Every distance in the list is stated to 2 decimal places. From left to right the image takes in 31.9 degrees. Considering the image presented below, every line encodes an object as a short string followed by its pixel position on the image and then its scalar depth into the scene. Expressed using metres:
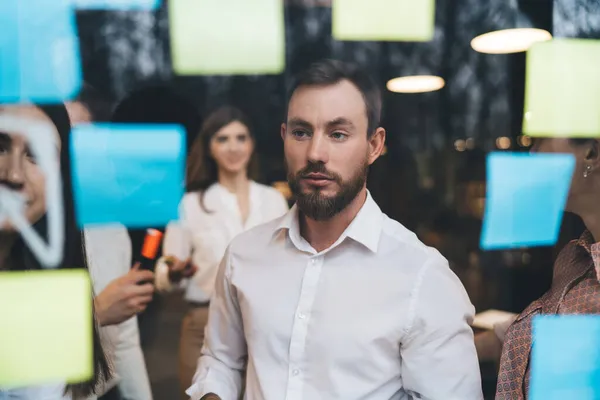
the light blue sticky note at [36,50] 0.75
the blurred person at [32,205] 0.73
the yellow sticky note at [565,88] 0.74
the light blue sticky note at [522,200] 0.75
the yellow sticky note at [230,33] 0.79
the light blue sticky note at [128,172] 0.79
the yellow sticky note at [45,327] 0.74
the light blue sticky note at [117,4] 0.78
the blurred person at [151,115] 0.81
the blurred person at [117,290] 0.78
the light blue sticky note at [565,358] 0.69
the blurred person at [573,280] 0.68
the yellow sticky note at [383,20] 0.76
